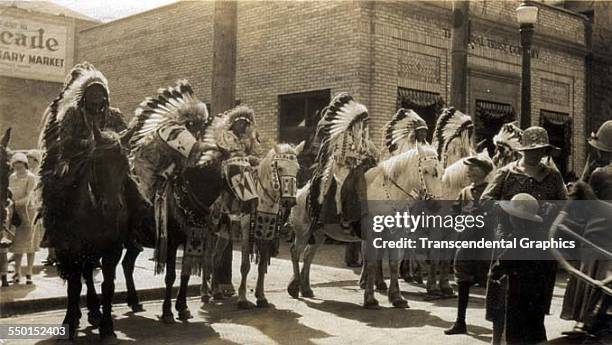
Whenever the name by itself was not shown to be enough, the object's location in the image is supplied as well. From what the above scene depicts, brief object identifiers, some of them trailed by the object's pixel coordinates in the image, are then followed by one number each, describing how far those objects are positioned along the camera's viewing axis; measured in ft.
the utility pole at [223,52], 29.91
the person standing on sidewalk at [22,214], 28.91
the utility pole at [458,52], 38.68
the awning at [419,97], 46.37
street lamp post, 37.09
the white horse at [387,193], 27.12
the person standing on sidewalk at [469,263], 21.53
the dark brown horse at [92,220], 18.78
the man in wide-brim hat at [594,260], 17.29
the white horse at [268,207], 26.50
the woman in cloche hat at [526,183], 18.42
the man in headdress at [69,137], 18.65
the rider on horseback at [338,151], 27.30
